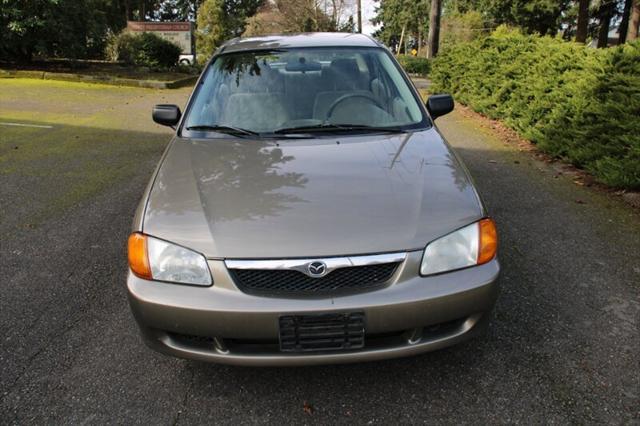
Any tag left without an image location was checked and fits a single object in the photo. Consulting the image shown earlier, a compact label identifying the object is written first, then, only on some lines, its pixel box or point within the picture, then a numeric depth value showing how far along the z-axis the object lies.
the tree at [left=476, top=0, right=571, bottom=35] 32.19
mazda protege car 2.11
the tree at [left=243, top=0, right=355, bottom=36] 31.80
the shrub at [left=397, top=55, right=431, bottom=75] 30.09
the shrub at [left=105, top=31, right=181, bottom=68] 19.22
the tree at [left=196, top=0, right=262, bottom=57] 36.41
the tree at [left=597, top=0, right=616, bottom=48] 30.83
